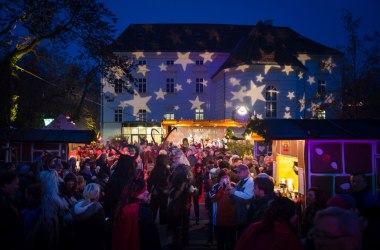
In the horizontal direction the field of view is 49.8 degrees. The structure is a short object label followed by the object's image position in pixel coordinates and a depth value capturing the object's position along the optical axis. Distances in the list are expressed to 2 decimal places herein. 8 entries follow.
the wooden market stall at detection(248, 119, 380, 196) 9.36
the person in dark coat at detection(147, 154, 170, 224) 9.57
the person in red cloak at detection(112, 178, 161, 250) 4.66
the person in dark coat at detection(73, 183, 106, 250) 4.89
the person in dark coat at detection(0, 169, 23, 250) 4.08
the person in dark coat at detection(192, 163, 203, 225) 11.43
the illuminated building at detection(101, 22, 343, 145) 39.59
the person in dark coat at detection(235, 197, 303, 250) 3.23
